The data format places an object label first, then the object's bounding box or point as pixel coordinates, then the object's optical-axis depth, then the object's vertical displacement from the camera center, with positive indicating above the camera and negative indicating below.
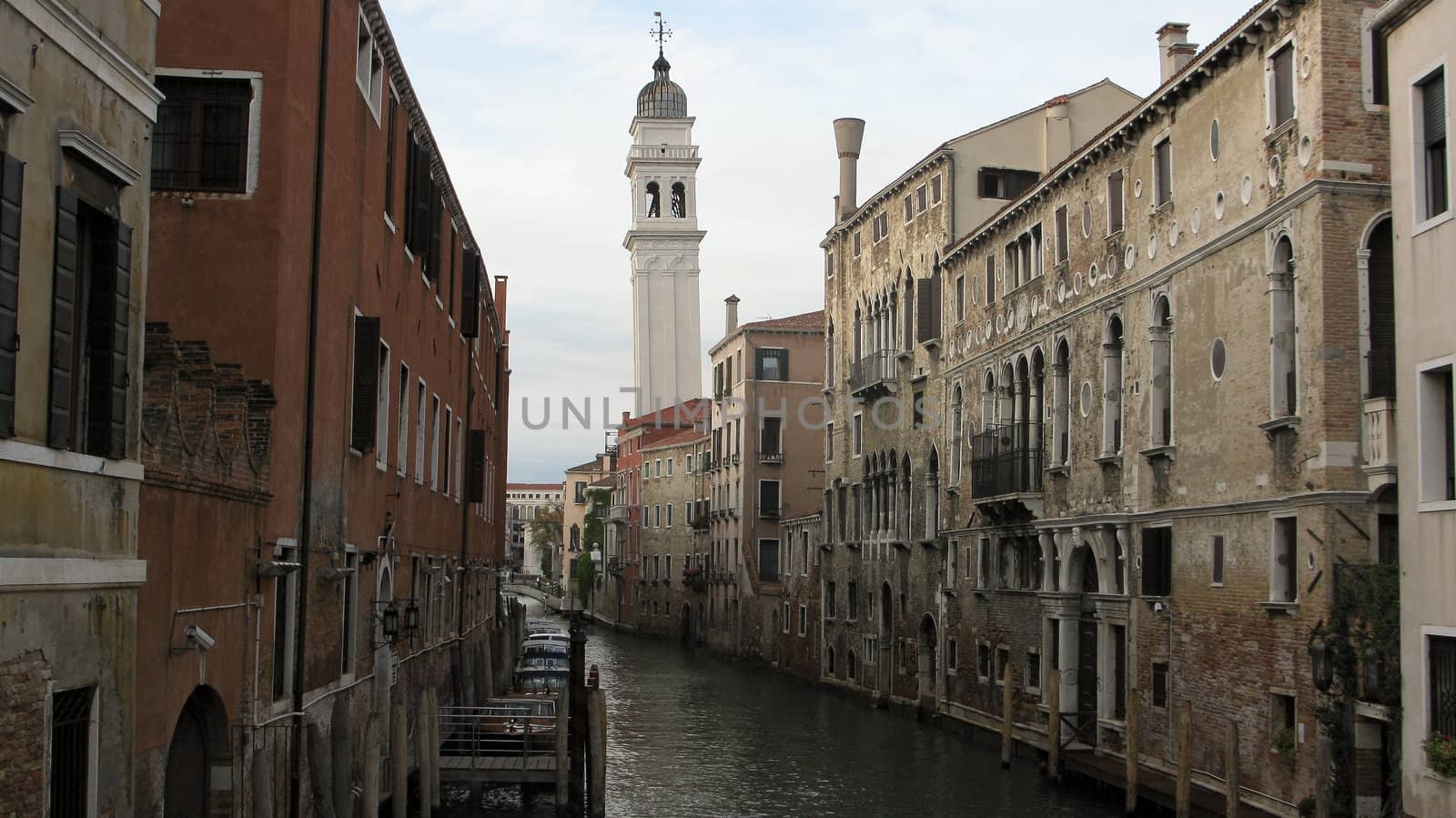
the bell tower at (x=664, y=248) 86.44 +16.29
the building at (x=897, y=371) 32.47 +3.90
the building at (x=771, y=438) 53.25 +3.37
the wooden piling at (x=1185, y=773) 18.38 -2.75
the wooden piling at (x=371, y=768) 15.48 -2.37
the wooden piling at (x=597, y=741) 19.92 -2.71
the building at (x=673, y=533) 62.88 +0.07
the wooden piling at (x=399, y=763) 17.12 -2.59
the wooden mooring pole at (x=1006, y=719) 25.48 -2.99
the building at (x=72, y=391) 7.00 +0.67
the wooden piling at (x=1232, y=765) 17.31 -2.53
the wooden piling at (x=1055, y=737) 23.41 -3.00
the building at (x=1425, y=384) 13.61 +1.43
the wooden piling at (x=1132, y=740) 19.84 -2.56
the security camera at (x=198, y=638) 10.02 -0.70
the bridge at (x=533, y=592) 95.58 -4.37
